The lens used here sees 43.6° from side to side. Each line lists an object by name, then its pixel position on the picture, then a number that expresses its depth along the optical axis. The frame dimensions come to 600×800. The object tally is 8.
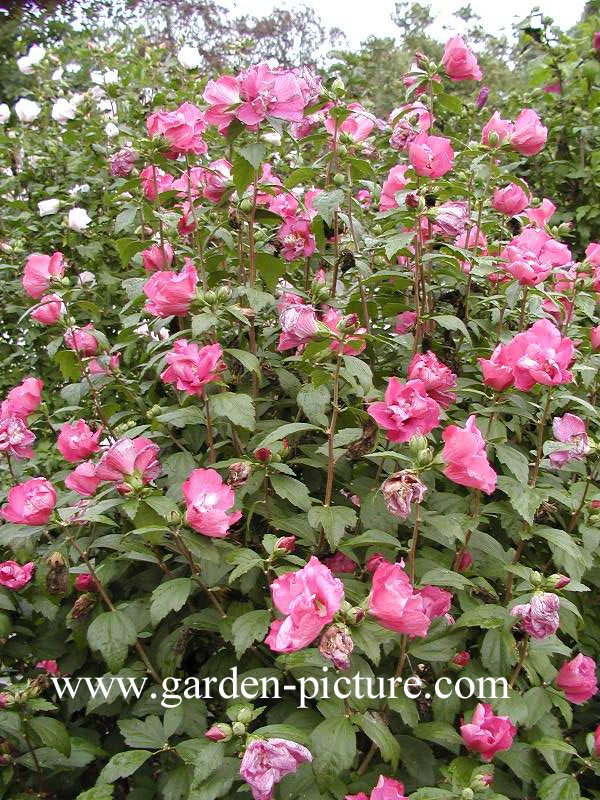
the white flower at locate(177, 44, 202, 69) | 2.72
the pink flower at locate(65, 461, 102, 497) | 1.48
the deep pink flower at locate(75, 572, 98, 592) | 1.51
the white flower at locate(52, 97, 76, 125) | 3.34
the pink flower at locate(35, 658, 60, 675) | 1.67
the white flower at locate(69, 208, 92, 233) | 2.70
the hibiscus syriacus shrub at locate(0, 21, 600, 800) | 1.29
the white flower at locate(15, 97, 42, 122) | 3.83
